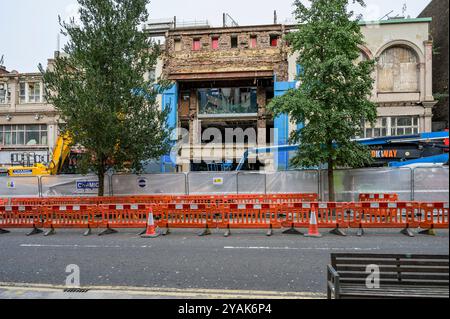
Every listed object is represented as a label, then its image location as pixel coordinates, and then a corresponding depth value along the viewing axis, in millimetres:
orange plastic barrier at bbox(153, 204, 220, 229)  12258
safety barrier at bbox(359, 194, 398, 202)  14727
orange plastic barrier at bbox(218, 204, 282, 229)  11992
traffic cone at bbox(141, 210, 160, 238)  11812
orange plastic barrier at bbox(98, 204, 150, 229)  12586
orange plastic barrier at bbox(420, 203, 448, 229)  11070
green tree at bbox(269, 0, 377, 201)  15594
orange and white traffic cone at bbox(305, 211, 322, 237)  11284
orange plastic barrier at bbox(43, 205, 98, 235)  12703
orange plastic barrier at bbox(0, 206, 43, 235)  12977
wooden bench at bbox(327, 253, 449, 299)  3638
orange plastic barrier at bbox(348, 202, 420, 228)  11531
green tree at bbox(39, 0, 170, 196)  16125
